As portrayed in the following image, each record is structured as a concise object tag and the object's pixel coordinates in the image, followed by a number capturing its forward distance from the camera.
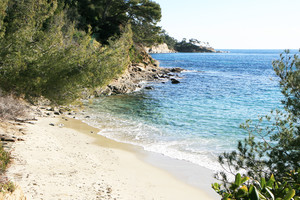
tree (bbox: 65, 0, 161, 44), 43.16
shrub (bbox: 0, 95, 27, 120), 12.57
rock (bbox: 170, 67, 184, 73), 61.50
